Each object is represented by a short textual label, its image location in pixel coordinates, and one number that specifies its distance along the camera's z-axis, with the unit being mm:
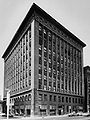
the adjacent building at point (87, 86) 49942
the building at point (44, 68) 33007
